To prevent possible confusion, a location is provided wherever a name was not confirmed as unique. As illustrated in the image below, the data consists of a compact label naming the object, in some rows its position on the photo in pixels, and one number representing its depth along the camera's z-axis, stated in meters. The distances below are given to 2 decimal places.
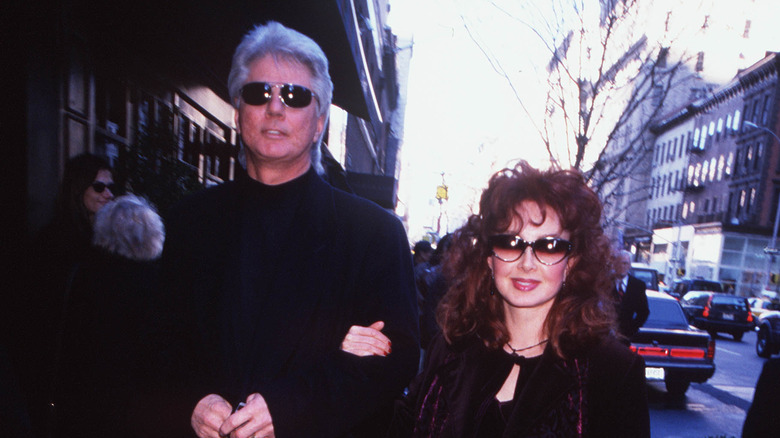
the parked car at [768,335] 14.09
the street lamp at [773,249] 34.72
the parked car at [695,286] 29.02
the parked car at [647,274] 17.15
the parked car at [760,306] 24.02
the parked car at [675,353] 7.80
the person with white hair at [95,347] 2.36
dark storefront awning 4.59
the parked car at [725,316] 18.77
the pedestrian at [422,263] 7.27
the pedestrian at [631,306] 6.80
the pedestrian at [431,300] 5.74
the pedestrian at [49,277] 2.42
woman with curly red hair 1.82
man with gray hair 1.60
